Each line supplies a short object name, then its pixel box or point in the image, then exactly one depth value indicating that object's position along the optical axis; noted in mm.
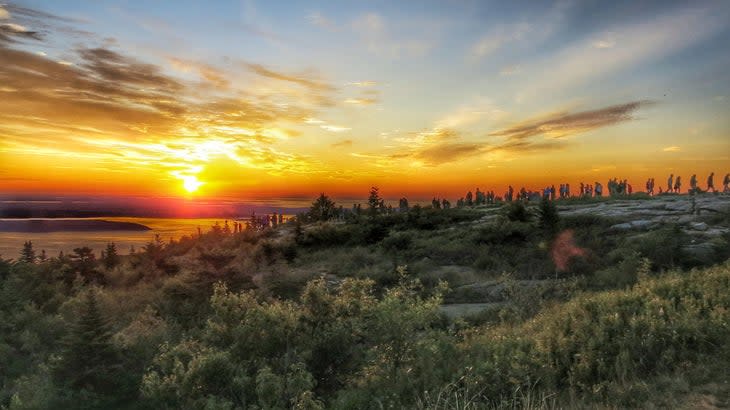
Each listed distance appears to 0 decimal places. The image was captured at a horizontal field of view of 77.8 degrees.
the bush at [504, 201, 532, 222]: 27345
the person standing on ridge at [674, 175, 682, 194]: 45781
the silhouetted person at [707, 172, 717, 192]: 40938
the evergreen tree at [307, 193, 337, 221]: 45844
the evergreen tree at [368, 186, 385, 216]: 44344
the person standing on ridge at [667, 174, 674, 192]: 46466
